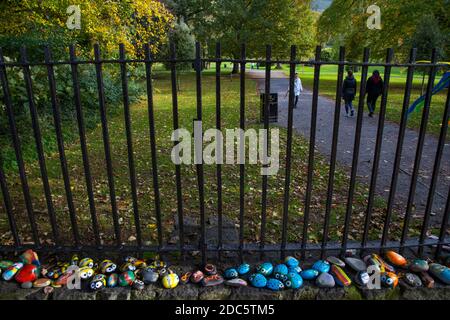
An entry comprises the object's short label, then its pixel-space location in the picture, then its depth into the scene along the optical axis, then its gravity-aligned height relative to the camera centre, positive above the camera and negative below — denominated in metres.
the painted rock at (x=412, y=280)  2.67 -1.72
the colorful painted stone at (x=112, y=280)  2.65 -1.70
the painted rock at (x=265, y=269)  2.77 -1.69
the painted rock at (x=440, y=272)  2.68 -1.68
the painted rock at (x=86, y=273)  2.71 -1.67
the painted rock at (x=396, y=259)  2.88 -1.69
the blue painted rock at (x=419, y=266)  2.79 -1.68
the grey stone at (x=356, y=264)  2.79 -1.69
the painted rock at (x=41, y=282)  2.63 -1.70
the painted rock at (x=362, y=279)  2.66 -1.70
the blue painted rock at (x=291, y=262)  2.84 -1.68
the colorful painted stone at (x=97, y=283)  2.61 -1.69
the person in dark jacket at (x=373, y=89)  11.75 -1.08
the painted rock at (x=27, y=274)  2.67 -1.67
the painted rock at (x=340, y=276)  2.66 -1.70
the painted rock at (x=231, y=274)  2.73 -1.70
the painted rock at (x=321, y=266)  2.77 -1.68
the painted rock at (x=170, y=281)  2.64 -1.70
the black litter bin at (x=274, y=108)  11.05 -1.59
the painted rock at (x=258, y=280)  2.65 -1.71
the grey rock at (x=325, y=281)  2.64 -1.70
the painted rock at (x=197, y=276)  2.70 -1.70
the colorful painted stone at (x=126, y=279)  2.66 -1.69
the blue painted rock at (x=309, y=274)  2.71 -1.69
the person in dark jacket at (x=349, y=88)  11.91 -1.04
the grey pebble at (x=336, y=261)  2.87 -1.69
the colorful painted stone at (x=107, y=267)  2.77 -1.67
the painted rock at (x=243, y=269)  2.77 -1.68
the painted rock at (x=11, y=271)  2.70 -1.66
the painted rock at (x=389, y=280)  2.65 -1.70
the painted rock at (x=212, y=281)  2.66 -1.71
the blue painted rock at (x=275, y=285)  2.63 -1.73
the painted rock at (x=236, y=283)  2.64 -1.71
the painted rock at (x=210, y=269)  2.76 -1.68
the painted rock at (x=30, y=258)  2.86 -1.64
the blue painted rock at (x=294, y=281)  2.64 -1.70
